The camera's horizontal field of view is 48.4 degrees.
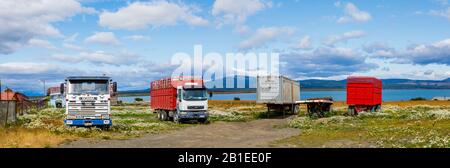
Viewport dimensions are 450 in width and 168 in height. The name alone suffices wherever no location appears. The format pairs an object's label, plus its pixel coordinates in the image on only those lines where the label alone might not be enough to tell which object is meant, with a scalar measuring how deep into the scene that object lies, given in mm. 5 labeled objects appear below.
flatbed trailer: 51222
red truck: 41781
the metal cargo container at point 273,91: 52719
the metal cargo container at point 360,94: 50312
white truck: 31797
